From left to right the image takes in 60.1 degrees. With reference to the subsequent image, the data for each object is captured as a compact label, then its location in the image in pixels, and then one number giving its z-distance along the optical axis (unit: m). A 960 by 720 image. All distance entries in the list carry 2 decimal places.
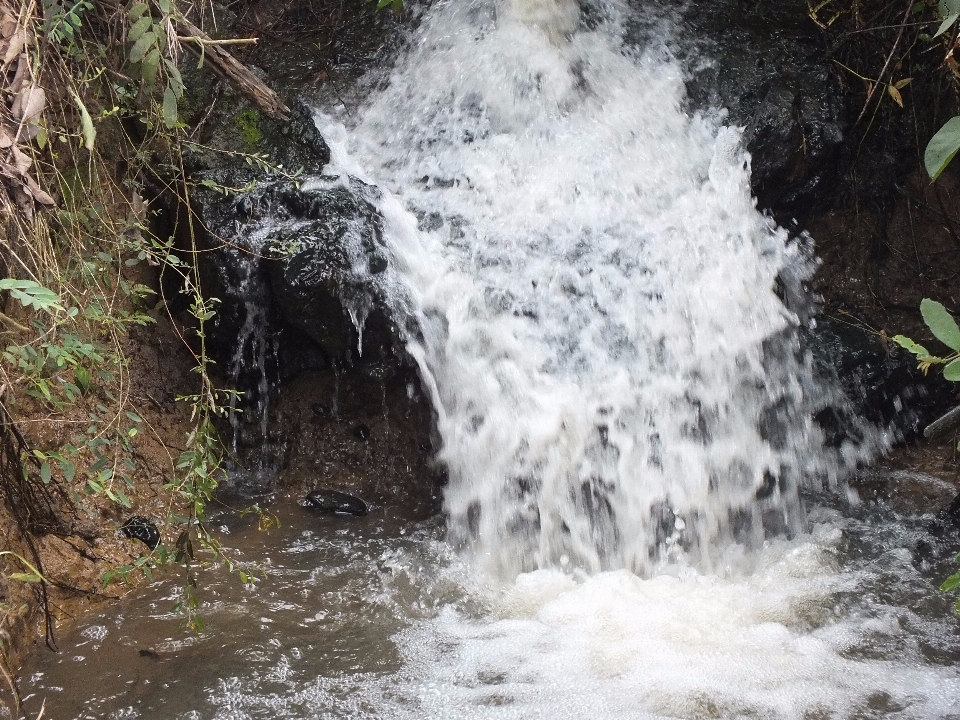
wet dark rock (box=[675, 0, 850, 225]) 3.96
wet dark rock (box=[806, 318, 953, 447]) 3.86
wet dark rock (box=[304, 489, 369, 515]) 3.53
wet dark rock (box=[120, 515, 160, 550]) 3.04
